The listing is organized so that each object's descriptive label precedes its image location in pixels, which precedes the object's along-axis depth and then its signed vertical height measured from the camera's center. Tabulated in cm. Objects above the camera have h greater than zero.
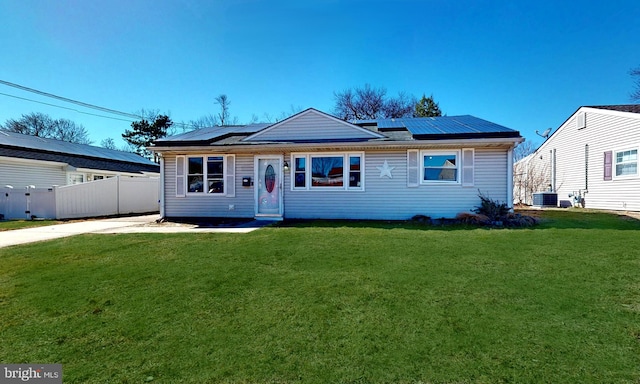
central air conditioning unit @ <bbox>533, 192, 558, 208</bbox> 1544 -61
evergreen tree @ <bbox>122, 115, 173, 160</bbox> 3544 +703
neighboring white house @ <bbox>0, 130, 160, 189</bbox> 1616 +159
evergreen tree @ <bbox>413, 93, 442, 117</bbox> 2666 +740
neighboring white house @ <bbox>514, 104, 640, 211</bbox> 1168 +135
